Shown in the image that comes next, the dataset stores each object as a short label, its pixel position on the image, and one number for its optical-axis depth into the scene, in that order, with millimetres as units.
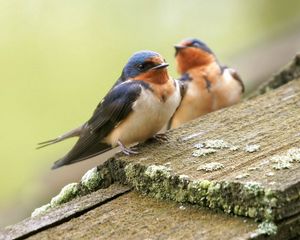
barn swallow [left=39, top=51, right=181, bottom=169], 6922
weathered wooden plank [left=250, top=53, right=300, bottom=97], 7594
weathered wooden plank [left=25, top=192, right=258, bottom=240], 4281
